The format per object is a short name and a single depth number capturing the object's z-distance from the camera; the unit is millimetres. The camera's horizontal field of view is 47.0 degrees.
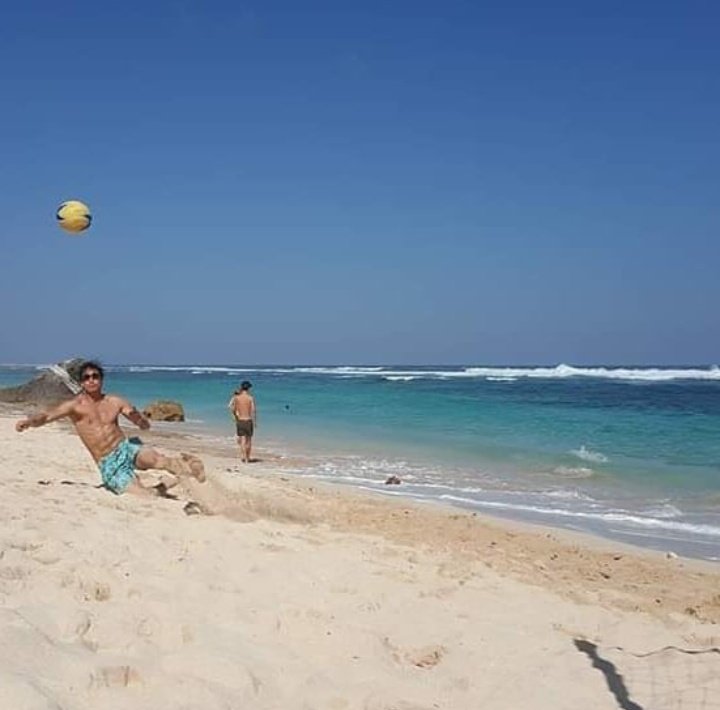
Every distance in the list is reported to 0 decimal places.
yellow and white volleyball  9281
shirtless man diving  7770
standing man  15078
